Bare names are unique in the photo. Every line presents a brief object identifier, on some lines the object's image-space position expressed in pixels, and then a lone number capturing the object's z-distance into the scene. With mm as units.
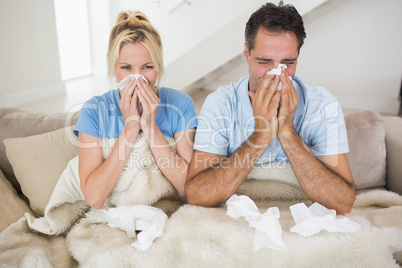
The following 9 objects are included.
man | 1271
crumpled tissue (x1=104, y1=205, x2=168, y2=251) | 1140
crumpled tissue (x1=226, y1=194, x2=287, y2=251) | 1045
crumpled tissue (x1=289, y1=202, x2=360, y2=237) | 1075
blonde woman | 1304
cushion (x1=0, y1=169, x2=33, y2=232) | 1337
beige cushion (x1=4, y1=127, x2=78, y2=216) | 1479
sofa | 1426
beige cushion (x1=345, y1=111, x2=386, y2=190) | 1573
